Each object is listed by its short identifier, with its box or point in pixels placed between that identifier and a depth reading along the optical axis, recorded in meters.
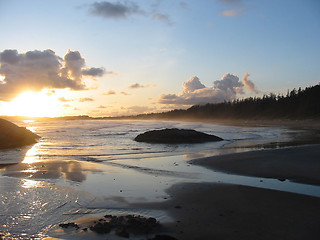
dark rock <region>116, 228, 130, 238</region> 4.93
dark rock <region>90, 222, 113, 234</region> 5.11
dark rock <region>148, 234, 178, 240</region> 4.77
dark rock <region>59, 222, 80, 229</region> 5.35
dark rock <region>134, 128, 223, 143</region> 23.36
